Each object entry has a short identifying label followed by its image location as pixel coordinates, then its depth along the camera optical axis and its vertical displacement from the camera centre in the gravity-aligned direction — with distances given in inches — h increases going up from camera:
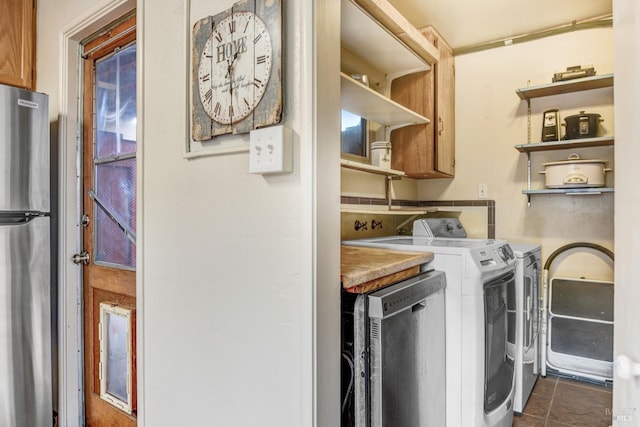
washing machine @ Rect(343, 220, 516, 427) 60.9 -21.3
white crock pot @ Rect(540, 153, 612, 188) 91.3 +9.5
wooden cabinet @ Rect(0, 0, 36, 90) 75.5 +36.0
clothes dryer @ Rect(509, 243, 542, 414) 81.0 -25.7
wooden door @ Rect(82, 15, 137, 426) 67.5 -2.5
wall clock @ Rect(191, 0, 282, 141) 38.8 +16.1
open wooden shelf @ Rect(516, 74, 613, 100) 91.4 +32.6
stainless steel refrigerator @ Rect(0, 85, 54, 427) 62.7 -9.0
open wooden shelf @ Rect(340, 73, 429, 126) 77.5 +26.0
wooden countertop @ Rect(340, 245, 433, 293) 45.7 -8.1
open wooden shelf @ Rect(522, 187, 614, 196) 90.4 +5.0
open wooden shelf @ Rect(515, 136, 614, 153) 91.6 +17.4
